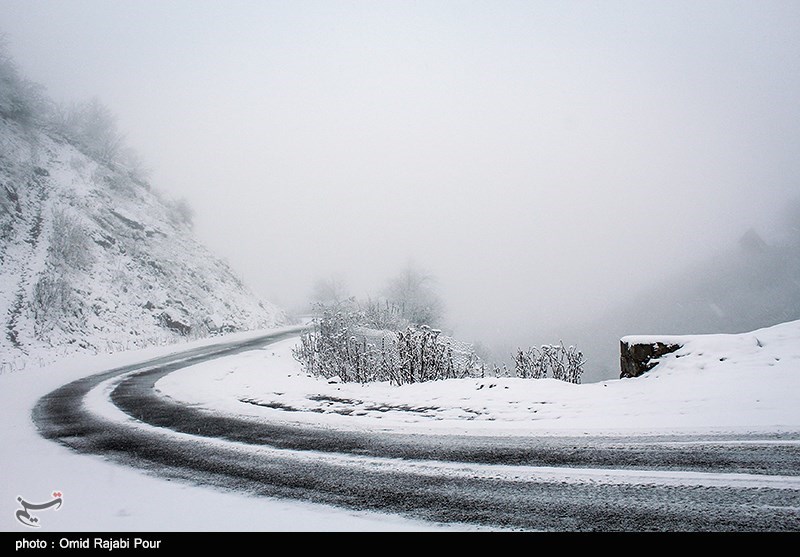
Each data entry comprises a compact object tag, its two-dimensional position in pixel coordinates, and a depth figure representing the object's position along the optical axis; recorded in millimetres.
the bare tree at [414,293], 37719
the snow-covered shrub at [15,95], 28516
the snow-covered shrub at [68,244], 22992
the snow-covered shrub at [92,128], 33219
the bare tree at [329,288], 49500
